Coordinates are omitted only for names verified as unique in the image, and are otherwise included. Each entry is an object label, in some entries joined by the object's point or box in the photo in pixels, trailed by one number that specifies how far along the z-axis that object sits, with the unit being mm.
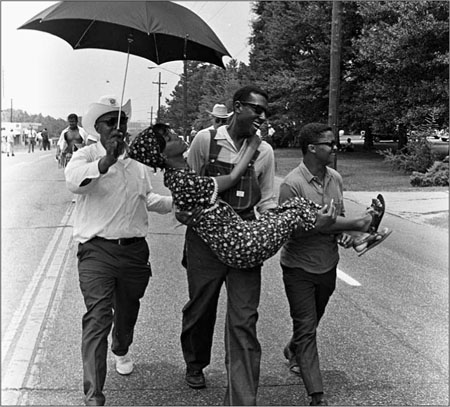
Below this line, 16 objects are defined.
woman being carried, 3340
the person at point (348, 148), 35097
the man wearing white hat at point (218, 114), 6753
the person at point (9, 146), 27731
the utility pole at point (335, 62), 13453
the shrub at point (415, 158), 19125
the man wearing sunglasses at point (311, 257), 3779
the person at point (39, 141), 34738
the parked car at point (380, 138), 31981
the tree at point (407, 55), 17719
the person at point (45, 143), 32734
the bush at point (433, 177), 16312
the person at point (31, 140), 35281
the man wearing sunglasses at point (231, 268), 3506
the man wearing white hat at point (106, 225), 3480
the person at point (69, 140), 8680
